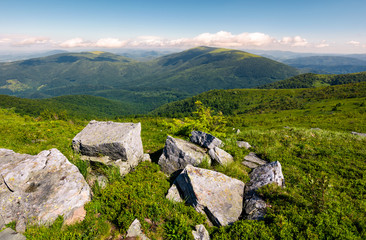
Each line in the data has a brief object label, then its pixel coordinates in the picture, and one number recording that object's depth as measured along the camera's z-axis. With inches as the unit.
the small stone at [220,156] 455.5
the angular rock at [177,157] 441.4
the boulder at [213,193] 315.0
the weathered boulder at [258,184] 314.7
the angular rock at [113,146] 423.5
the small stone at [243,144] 598.8
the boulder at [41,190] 283.3
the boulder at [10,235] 242.2
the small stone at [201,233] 263.3
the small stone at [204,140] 531.5
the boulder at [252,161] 477.4
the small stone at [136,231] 266.5
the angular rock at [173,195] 348.5
